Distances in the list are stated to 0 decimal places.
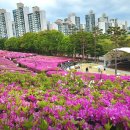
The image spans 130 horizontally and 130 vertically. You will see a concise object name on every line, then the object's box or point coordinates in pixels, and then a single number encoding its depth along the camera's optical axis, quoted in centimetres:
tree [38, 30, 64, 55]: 3260
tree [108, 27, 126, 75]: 1917
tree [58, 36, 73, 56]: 2979
